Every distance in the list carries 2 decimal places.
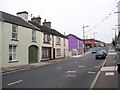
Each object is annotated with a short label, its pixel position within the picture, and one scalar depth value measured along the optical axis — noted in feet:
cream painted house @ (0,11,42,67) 33.84
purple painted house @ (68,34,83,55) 94.87
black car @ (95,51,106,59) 57.13
